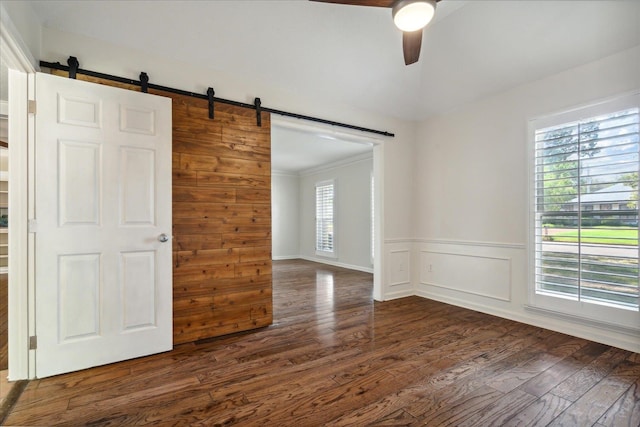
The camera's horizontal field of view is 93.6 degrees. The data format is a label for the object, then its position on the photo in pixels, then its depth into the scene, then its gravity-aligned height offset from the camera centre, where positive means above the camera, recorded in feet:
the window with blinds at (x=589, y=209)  8.35 +0.14
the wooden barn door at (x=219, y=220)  8.91 -0.21
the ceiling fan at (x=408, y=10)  5.70 +3.94
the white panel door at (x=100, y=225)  6.99 -0.30
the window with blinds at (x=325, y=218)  24.94 -0.44
